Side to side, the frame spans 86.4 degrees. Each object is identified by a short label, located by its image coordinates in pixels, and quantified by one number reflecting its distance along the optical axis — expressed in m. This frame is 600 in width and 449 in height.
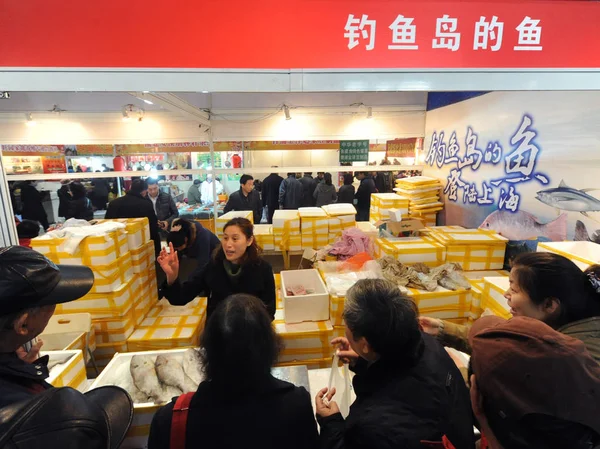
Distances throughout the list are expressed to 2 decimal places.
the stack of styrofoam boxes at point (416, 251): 3.14
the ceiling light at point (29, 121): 5.96
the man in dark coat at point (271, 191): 7.02
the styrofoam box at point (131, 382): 1.54
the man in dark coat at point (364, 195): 6.80
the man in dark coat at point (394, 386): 0.94
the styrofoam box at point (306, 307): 2.61
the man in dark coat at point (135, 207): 3.80
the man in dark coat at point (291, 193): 6.82
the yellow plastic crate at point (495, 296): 2.28
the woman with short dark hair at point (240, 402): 0.91
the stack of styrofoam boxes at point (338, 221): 4.80
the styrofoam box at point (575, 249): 2.26
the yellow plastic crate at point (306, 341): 2.54
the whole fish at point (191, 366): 1.76
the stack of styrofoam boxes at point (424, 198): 5.33
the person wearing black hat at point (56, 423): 0.54
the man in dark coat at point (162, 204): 5.25
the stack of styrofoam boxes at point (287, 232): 4.70
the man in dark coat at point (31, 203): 6.18
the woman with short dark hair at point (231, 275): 2.17
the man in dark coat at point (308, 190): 6.96
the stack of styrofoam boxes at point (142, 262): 2.87
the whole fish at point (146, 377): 1.65
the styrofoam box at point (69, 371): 1.65
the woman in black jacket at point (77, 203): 5.86
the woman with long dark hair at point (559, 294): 1.15
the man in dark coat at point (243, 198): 5.49
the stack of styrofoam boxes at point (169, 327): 2.60
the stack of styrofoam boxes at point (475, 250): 3.26
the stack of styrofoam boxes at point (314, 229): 4.71
